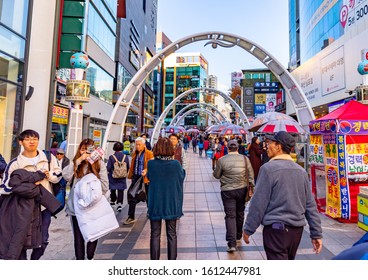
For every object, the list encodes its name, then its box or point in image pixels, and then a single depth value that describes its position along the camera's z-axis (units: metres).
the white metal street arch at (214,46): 9.74
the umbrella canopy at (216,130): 21.73
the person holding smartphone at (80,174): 3.42
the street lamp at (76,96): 7.06
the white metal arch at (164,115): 22.89
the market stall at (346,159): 5.84
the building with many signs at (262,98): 35.53
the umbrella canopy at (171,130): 24.91
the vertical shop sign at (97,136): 22.12
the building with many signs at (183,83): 92.25
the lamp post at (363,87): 7.67
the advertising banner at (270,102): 37.47
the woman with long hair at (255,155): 8.23
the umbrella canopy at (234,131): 16.52
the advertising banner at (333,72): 16.05
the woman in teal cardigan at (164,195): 3.40
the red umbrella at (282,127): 8.98
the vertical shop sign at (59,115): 13.66
